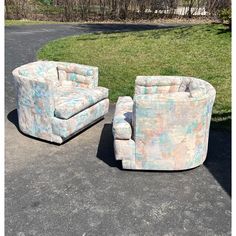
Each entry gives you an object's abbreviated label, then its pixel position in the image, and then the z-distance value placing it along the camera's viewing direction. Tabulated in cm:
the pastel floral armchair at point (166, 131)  320
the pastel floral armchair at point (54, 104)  389
